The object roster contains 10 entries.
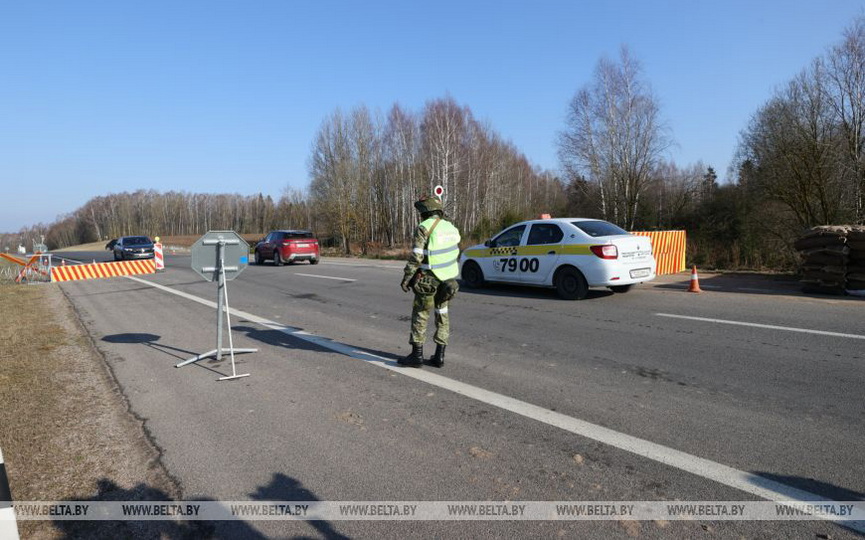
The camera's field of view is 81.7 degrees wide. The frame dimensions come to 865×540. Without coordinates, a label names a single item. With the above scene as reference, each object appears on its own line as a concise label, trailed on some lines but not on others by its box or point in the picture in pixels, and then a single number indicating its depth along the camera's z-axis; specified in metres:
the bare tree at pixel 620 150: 29.05
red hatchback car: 23.06
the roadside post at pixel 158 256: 21.07
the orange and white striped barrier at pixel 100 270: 18.78
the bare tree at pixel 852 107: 19.20
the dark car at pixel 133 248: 30.61
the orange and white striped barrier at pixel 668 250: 13.98
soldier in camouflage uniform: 5.39
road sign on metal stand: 5.95
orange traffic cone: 10.70
